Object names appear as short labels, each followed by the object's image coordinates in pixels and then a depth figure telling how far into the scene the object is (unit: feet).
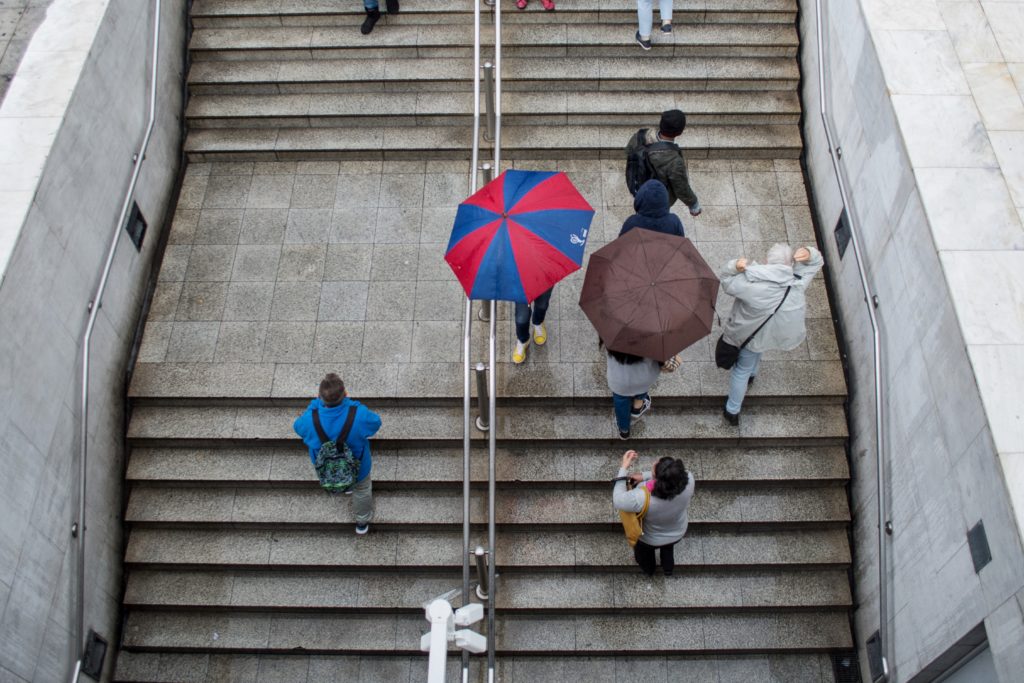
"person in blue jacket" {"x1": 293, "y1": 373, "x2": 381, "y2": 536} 17.34
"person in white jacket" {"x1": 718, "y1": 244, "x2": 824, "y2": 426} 17.69
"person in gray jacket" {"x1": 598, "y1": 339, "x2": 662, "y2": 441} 18.47
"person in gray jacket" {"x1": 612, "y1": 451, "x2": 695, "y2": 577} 16.47
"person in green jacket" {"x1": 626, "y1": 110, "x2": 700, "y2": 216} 19.45
